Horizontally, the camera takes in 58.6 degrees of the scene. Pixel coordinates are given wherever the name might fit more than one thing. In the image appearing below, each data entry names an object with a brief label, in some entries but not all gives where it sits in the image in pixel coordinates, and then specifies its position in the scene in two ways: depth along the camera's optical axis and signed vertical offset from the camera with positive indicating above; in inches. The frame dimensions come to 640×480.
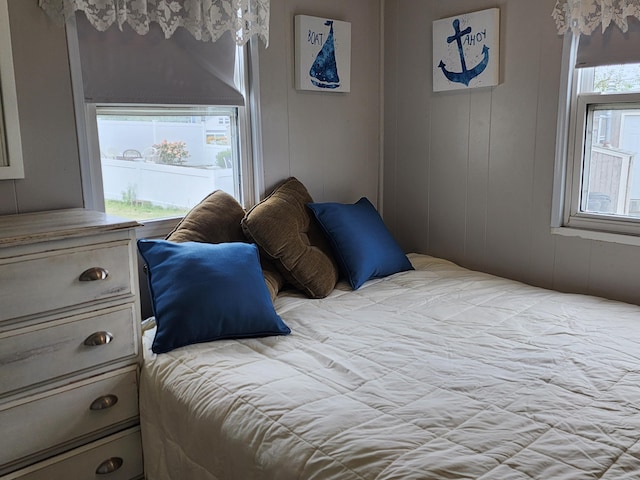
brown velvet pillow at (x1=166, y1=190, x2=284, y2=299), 91.5 -14.5
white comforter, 50.6 -27.6
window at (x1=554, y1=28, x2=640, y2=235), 92.0 -2.9
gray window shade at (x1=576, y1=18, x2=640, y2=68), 85.7 +12.8
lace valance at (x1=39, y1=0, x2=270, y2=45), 80.0 +18.3
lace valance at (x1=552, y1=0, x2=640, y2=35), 84.1 +17.6
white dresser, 63.1 -24.5
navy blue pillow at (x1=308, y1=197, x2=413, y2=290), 101.8 -19.7
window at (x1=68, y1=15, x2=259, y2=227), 86.4 +2.8
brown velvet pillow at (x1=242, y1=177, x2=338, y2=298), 95.0 -18.4
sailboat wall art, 110.7 +15.8
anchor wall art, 104.6 +15.3
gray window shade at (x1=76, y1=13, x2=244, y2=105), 85.3 +11.1
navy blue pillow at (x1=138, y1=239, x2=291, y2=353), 75.5 -21.5
